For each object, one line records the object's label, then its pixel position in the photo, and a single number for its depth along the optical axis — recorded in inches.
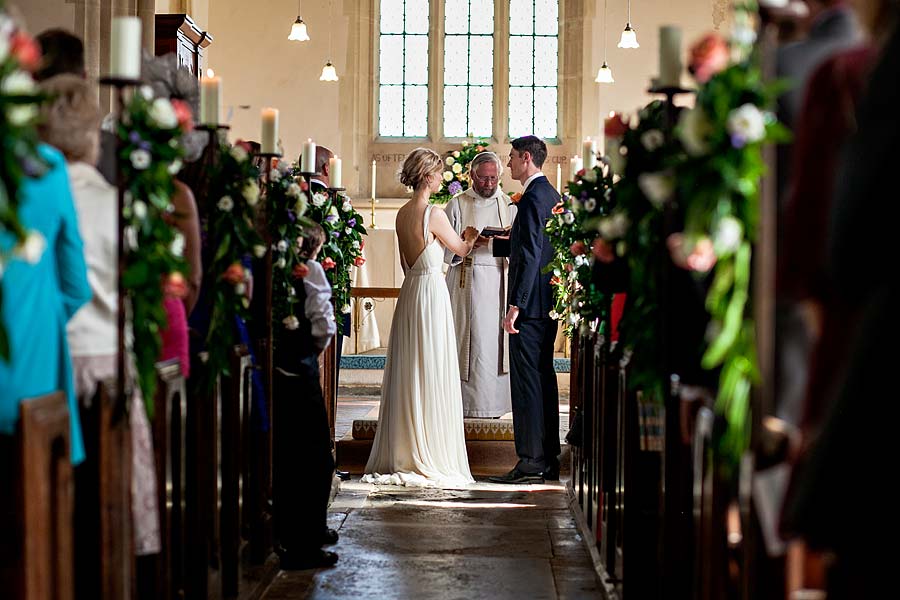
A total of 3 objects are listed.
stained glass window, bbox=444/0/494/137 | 565.6
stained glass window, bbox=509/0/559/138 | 565.3
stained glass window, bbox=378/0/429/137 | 567.5
